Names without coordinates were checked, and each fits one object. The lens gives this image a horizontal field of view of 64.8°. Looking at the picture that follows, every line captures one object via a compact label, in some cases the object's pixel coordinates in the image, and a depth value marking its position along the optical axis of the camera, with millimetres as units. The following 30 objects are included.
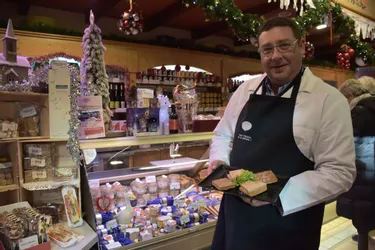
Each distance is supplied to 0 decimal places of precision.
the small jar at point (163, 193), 2910
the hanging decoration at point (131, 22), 3898
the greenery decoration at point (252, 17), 3375
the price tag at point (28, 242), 1525
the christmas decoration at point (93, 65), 2279
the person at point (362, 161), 2730
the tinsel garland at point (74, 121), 1930
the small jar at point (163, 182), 2904
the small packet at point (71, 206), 1921
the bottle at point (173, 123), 2633
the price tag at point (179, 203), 2785
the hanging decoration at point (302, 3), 3959
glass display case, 2227
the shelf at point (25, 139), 1786
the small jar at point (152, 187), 2840
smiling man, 1334
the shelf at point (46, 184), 1828
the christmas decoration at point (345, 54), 5895
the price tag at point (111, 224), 2264
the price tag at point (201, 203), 2752
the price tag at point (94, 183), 2531
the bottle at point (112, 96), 5371
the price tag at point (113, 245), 2036
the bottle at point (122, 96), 5492
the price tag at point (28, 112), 1939
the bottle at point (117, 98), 5452
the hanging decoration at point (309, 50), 4836
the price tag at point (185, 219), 2465
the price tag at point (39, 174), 1910
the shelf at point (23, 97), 1827
